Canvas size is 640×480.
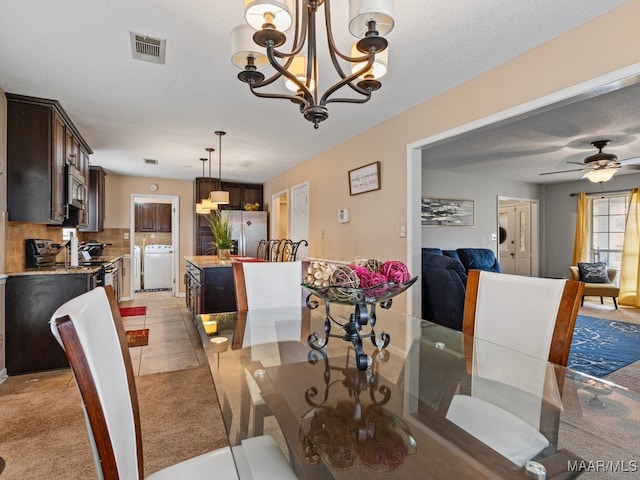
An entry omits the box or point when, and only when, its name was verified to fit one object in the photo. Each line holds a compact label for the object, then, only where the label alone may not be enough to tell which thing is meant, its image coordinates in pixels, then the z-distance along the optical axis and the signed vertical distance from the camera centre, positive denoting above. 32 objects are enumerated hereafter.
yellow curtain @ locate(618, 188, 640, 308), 5.95 -0.28
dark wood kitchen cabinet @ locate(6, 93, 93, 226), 2.93 +0.66
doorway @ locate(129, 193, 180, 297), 7.92 -0.22
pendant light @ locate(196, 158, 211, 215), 5.27 +0.42
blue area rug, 3.10 -1.15
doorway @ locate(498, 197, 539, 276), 7.59 +0.05
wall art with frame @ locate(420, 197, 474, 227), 6.05 +0.47
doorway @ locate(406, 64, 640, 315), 1.86 +0.83
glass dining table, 0.80 -0.52
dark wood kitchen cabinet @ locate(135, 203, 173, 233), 7.93 +0.42
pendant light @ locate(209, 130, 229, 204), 4.54 +0.52
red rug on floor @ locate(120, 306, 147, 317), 5.27 -1.22
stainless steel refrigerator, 6.66 +0.12
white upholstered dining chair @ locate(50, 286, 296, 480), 0.69 -0.40
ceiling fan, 4.39 +0.98
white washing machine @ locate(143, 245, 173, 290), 7.91 -0.72
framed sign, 3.64 +0.66
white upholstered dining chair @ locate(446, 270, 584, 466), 1.01 -0.49
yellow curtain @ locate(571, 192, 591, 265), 6.91 +0.20
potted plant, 4.58 -0.06
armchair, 5.60 -0.81
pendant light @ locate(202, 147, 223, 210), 4.68 +0.47
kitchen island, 3.65 -0.57
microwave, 3.50 +0.51
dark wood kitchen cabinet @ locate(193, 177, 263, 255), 6.84 +0.81
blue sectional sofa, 3.37 -0.52
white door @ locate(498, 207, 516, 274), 8.04 -0.04
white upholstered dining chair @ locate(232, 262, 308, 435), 1.78 -0.45
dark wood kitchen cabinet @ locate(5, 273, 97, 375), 2.86 -0.72
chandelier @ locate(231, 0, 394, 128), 1.26 +0.81
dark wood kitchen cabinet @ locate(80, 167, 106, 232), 5.41 +0.54
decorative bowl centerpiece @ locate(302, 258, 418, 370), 1.24 -0.18
